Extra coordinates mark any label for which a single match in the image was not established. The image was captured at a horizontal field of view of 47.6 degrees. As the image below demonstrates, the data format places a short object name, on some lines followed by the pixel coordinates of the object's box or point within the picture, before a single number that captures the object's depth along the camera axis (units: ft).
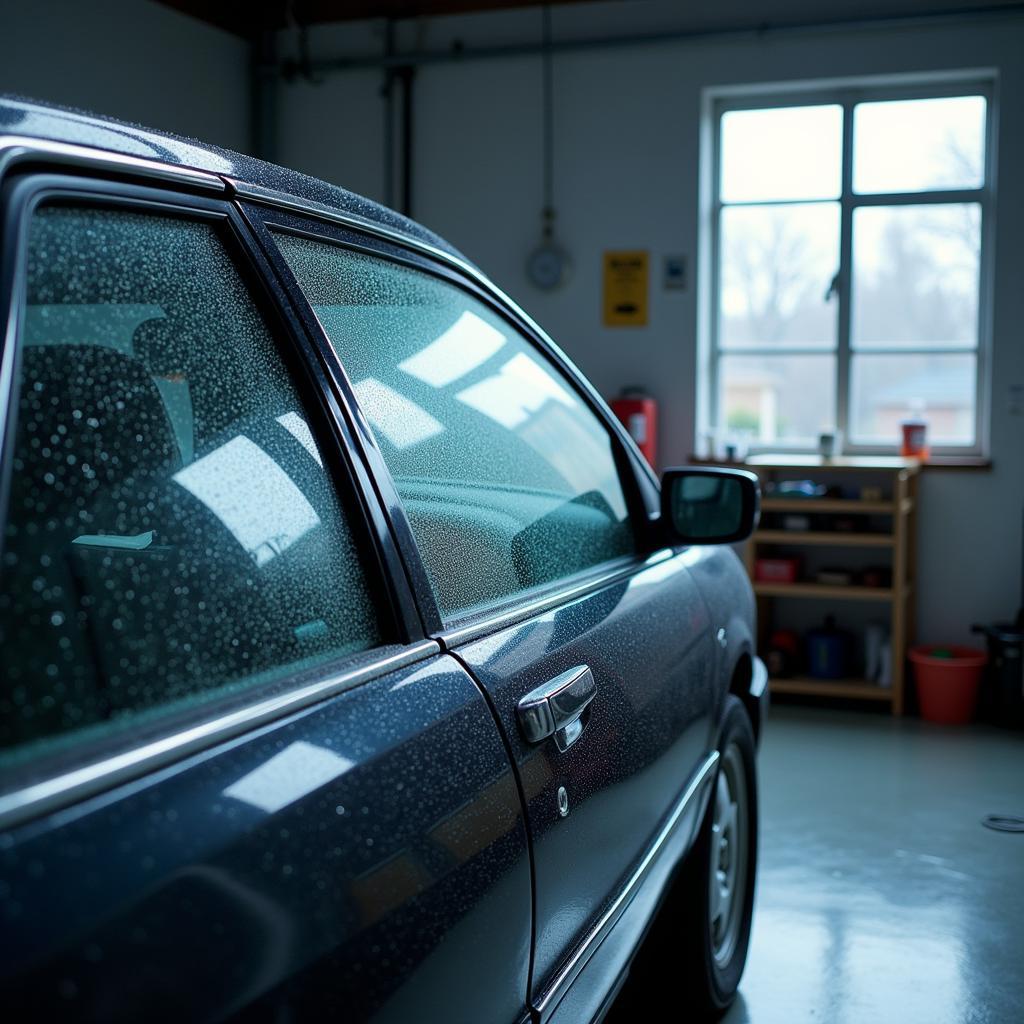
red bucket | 16.38
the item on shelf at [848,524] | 17.52
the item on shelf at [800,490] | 17.39
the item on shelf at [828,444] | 18.11
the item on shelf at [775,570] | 17.74
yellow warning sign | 19.30
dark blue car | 2.10
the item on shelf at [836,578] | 17.54
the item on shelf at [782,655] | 17.81
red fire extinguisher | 18.37
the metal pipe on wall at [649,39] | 17.35
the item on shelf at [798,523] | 17.65
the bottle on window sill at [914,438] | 17.92
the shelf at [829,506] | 16.76
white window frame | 18.13
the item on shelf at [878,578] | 17.35
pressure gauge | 19.62
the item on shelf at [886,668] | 17.31
